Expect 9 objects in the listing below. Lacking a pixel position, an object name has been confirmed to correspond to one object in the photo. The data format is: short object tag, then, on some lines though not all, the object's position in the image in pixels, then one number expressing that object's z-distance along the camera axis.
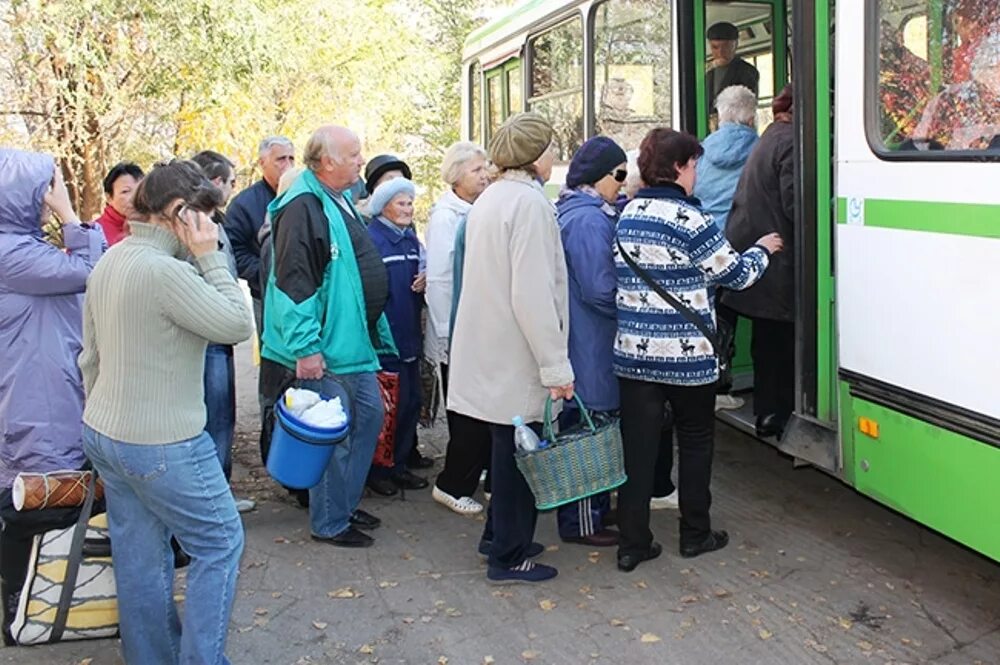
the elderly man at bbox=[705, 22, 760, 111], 6.09
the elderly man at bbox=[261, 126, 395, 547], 4.54
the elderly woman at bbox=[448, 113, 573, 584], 4.12
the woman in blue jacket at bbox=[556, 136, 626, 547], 4.49
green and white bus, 3.50
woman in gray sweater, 3.10
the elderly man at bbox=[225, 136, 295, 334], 5.80
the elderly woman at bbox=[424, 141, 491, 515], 5.43
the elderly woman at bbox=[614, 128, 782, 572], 4.21
